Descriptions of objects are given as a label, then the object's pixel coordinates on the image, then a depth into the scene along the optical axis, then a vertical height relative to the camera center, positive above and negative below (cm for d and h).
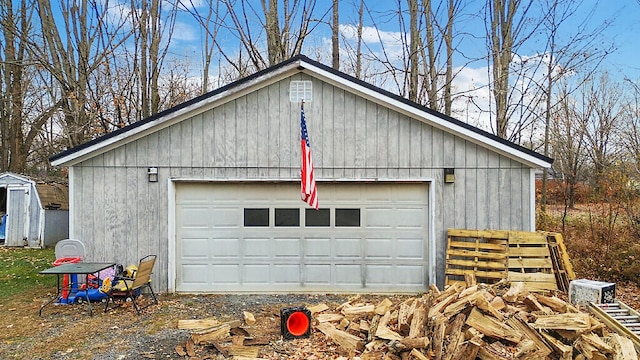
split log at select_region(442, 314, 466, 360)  409 -154
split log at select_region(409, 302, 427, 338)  443 -153
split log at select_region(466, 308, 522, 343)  421 -147
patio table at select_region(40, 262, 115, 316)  624 -134
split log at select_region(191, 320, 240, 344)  500 -183
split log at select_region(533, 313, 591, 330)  437 -147
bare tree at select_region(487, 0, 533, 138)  1403 +476
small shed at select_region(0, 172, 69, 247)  1379 -105
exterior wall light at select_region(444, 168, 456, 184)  747 +9
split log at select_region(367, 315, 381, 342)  469 -168
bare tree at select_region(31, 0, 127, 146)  1424 +470
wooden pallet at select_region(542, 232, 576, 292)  704 -134
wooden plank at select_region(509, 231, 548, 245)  713 -96
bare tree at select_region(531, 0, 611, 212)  1338 +438
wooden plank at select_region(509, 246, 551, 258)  709 -117
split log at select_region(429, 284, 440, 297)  528 -140
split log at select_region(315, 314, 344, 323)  543 -177
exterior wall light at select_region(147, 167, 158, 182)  748 +13
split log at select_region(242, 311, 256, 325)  587 -192
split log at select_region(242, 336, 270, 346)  497 -190
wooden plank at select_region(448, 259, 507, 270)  707 -140
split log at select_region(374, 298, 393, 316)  528 -161
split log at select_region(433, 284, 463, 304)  498 -136
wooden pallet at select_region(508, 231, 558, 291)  695 -133
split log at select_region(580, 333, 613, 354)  405 -157
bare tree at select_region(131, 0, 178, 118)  1516 +507
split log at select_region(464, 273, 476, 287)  622 -146
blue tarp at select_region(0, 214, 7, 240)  1432 -154
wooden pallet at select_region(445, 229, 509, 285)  711 -126
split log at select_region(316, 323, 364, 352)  464 -178
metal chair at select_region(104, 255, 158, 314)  641 -167
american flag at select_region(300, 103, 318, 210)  636 +3
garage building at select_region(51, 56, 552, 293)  749 +27
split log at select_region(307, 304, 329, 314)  593 -181
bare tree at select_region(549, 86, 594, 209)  1588 +191
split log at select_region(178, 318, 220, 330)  569 -194
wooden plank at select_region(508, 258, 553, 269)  702 -136
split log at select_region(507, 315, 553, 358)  409 -154
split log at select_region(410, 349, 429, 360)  406 -168
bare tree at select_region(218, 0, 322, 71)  1377 +515
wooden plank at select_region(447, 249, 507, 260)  709 -124
